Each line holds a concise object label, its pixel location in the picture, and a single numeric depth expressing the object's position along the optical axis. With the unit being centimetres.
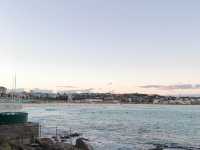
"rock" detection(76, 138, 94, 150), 1368
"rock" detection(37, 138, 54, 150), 1169
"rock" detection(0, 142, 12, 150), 978
